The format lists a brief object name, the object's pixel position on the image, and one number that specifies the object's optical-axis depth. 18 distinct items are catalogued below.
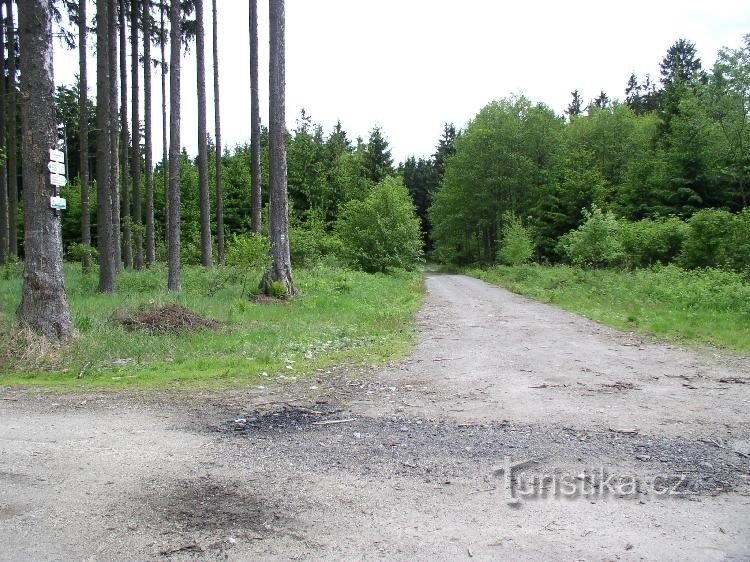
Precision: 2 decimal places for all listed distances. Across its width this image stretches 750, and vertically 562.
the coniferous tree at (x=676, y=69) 41.30
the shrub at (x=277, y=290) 15.47
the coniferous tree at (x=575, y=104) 80.12
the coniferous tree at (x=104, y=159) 15.20
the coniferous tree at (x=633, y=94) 68.31
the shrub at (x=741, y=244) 20.12
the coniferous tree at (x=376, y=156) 56.75
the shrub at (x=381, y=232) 36.16
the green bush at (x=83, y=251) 21.50
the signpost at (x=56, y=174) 8.97
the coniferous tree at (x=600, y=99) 74.66
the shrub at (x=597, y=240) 22.92
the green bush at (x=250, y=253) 15.52
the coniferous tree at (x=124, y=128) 21.55
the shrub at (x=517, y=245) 37.88
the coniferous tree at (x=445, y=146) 78.06
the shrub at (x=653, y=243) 27.20
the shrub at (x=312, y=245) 29.50
